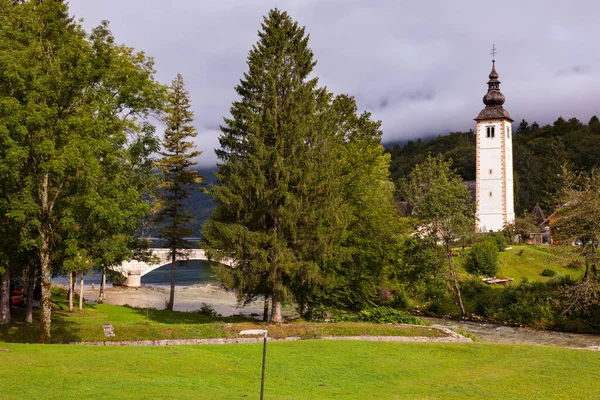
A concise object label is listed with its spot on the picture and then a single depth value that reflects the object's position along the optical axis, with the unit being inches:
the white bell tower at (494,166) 2529.5
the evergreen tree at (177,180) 1470.2
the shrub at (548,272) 1866.4
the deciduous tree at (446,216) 1549.0
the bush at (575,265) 1855.3
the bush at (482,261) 1835.6
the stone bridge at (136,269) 2207.1
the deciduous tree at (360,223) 1366.9
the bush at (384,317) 1243.2
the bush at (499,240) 2080.5
